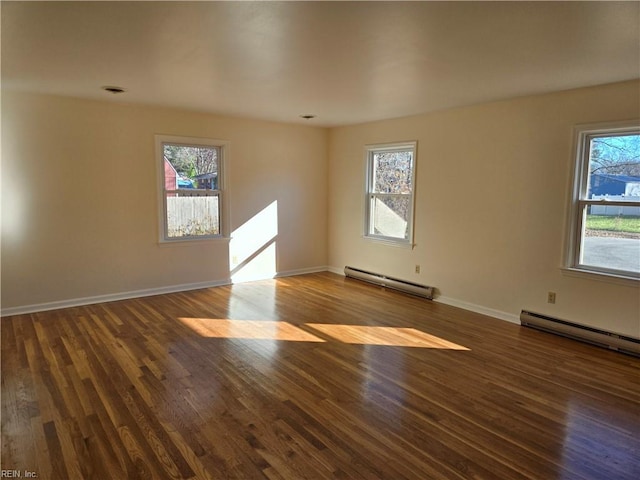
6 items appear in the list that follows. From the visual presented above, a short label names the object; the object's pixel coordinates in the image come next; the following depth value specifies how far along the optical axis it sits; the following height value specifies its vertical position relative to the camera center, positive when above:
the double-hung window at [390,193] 5.66 +0.10
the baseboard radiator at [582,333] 3.60 -1.21
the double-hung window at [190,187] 5.36 +0.12
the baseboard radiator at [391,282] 5.35 -1.16
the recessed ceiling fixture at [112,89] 4.04 +1.05
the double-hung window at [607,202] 3.67 +0.02
